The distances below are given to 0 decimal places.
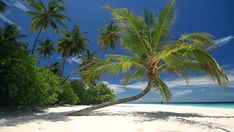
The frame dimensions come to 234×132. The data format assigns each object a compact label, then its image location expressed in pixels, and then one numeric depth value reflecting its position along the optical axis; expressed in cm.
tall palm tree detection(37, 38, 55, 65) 2354
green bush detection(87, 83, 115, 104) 1947
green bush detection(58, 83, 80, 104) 1295
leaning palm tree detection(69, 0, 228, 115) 591
